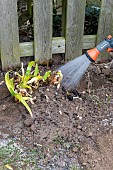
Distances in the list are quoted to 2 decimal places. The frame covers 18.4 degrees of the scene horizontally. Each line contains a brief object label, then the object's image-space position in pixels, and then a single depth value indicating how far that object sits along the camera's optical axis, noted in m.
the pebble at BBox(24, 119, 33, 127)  2.45
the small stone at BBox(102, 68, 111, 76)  3.08
